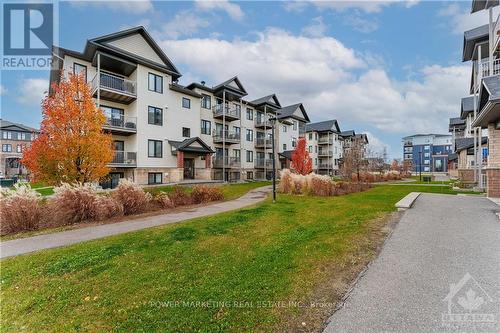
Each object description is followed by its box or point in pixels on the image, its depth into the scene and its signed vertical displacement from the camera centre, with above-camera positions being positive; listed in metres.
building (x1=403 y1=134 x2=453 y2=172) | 103.00 +7.93
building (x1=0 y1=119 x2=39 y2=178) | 51.44 +6.96
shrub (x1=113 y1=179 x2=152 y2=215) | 10.39 -1.23
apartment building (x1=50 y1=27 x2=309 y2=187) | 21.33 +6.07
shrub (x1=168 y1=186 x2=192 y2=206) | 12.62 -1.55
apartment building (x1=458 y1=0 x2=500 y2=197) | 11.23 +4.03
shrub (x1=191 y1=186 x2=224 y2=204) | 13.66 -1.52
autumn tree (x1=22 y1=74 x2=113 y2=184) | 10.67 +1.23
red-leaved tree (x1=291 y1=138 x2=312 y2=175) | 30.00 +0.98
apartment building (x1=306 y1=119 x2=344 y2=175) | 53.41 +4.61
